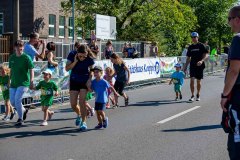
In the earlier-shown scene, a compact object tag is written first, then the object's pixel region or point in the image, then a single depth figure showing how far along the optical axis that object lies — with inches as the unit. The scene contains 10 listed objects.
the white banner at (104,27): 924.6
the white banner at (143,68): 731.1
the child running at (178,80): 592.1
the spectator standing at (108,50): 772.6
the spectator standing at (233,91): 190.1
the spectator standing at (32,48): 444.8
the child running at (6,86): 425.1
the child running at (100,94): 374.9
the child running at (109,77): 516.6
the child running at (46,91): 400.2
